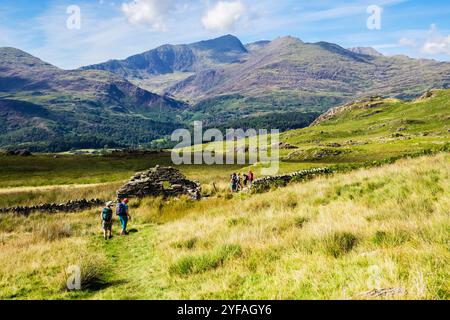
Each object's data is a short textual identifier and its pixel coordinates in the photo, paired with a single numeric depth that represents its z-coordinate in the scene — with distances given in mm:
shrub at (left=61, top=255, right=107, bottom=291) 12069
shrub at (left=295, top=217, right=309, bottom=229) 15106
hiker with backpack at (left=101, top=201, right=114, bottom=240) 21141
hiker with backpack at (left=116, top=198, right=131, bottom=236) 22641
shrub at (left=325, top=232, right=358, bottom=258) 10606
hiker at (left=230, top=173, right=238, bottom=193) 38062
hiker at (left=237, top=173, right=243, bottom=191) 40688
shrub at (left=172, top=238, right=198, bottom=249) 15589
